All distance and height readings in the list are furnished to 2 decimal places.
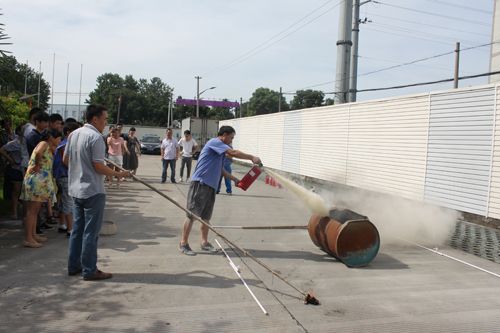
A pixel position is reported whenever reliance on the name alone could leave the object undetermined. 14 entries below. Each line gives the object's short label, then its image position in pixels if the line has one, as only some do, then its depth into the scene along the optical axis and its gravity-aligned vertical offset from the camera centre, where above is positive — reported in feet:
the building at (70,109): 327.06 +28.91
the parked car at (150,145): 123.44 +1.81
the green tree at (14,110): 25.79 +2.74
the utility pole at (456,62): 43.78 +10.69
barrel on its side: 19.61 -3.30
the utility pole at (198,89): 203.68 +31.10
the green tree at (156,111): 344.90 +32.11
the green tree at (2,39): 20.87 +4.88
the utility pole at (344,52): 64.59 +16.36
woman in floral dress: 20.59 -1.93
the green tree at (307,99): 289.33 +41.55
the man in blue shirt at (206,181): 21.29 -1.21
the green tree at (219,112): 316.11 +31.82
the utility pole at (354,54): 67.62 +17.94
